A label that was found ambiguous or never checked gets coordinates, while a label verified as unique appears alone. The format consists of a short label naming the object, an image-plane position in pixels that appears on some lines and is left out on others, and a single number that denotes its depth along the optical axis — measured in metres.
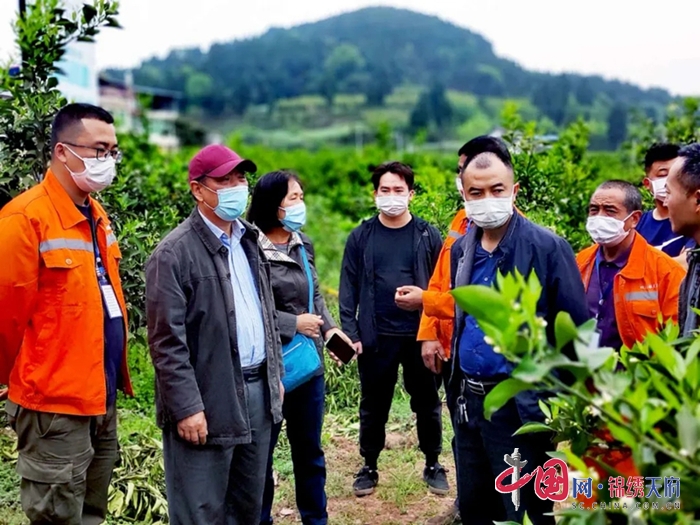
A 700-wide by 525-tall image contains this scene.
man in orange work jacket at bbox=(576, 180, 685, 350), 3.28
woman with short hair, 3.52
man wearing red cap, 2.62
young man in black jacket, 4.14
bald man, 2.67
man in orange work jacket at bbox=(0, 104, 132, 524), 2.64
